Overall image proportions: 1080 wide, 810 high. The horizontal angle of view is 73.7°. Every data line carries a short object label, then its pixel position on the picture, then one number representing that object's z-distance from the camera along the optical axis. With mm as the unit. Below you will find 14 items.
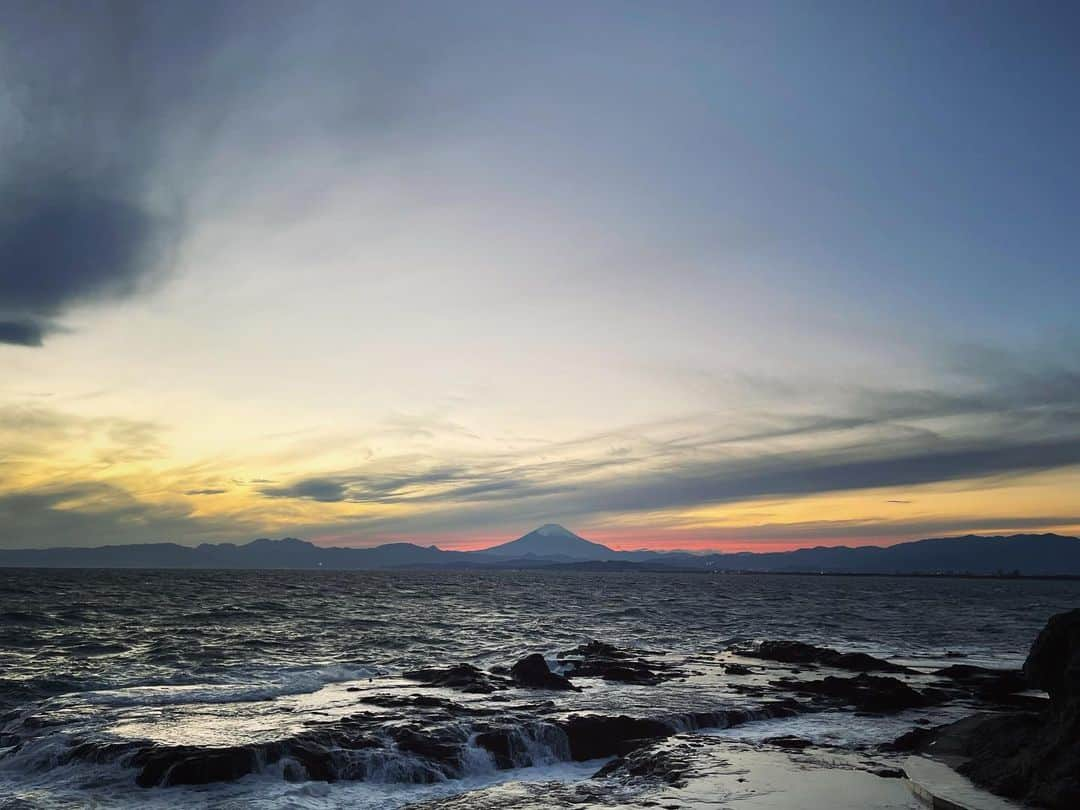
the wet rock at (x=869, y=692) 29344
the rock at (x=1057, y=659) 17828
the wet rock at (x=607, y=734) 23516
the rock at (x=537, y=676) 33988
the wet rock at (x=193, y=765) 19578
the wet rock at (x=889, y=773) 18091
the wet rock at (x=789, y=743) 22062
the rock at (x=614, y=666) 37156
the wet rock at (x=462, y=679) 33531
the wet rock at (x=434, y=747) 21766
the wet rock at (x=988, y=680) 31234
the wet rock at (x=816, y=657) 40531
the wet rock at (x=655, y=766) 18672
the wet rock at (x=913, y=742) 21634
